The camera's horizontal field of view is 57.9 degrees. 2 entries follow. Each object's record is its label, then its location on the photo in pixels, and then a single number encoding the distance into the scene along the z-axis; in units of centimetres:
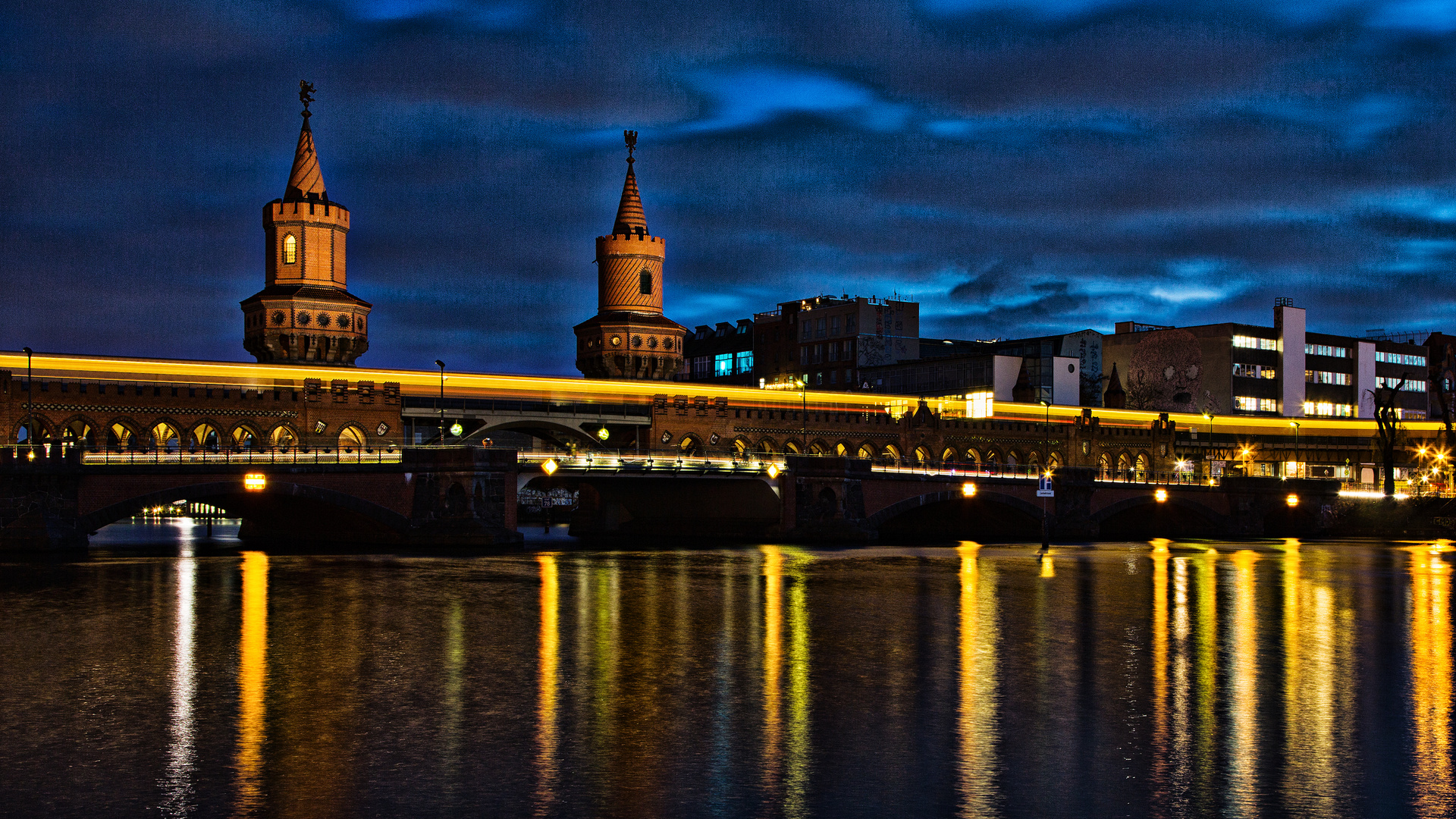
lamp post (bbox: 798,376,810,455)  9825
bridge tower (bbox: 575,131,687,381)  10700
